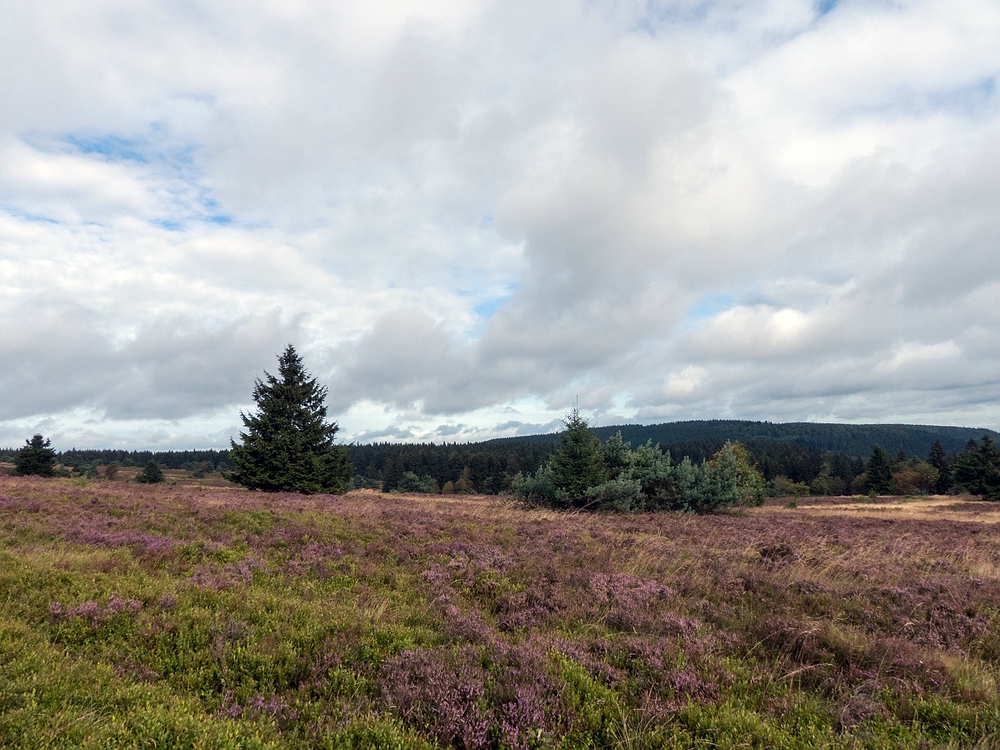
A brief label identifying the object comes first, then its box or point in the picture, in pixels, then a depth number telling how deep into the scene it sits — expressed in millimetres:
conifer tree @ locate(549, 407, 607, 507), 26880
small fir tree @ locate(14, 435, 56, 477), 56684
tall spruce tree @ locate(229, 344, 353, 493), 31203
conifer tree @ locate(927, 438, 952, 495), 88938
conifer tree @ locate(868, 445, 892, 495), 81375
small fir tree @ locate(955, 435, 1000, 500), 57500
